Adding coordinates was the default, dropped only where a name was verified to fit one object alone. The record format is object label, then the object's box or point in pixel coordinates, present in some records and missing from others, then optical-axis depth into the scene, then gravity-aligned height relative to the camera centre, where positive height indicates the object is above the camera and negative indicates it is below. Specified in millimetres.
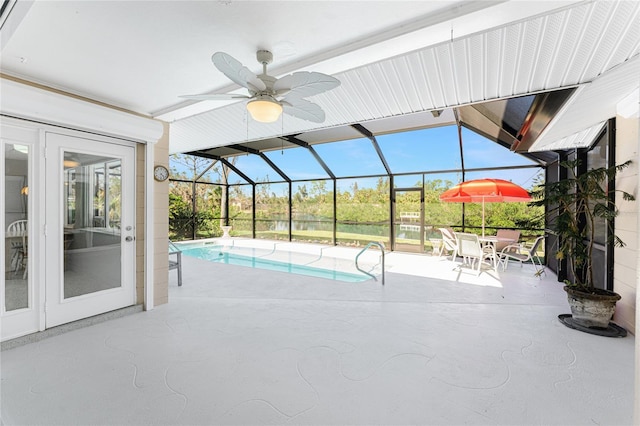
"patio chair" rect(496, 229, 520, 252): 6703 -605
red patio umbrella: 5289 +364
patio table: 5715 -649
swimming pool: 6160 -1368
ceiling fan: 2162 +1027
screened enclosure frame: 7250 +1106
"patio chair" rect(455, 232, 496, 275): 5504 -772
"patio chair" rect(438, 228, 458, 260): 6520 -695
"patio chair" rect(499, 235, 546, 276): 5703 -941
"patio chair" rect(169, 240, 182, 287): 4733 -934
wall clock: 3796 +500
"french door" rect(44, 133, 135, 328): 3012 -211
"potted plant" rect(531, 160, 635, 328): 3045 -271
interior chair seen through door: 2768 -322
